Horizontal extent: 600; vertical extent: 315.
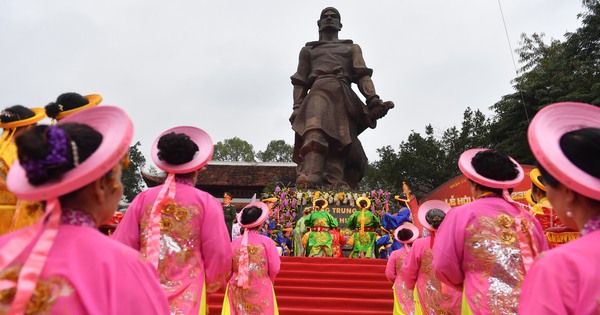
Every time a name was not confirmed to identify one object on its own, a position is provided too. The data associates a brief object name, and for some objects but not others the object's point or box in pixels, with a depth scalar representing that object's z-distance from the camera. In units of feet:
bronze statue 40.37
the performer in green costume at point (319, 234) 29.04
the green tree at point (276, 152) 145.89
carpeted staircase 21.36
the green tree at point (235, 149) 139.90
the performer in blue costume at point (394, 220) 30.04
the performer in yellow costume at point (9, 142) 9.86
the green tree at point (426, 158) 89.51
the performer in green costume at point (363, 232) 31.07
